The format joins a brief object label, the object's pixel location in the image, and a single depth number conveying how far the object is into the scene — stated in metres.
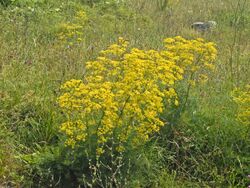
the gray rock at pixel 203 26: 8.77
